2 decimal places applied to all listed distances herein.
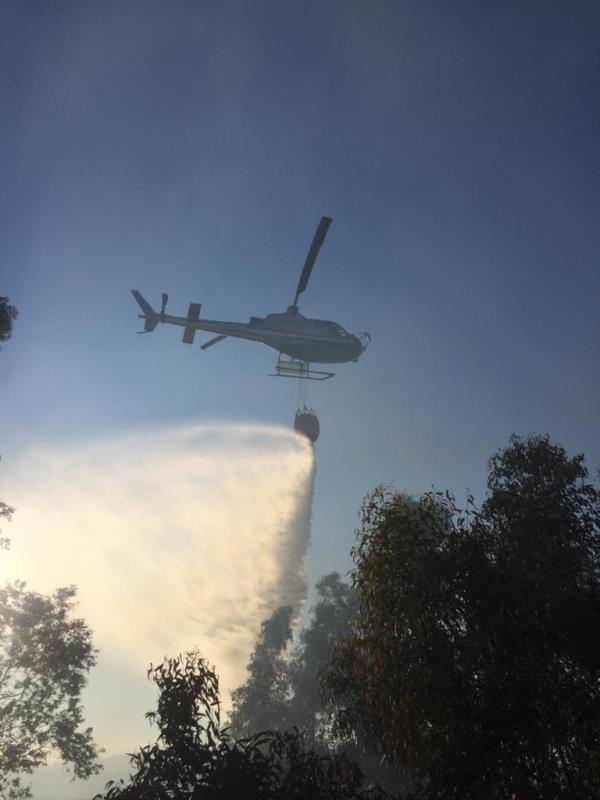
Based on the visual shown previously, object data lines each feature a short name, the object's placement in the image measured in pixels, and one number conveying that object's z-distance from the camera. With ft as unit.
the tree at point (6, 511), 80.07
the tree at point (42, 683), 84.48
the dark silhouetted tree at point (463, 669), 31.48
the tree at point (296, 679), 145.69
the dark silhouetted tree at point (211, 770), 27.68
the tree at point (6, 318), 69.72
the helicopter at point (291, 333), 149.59
